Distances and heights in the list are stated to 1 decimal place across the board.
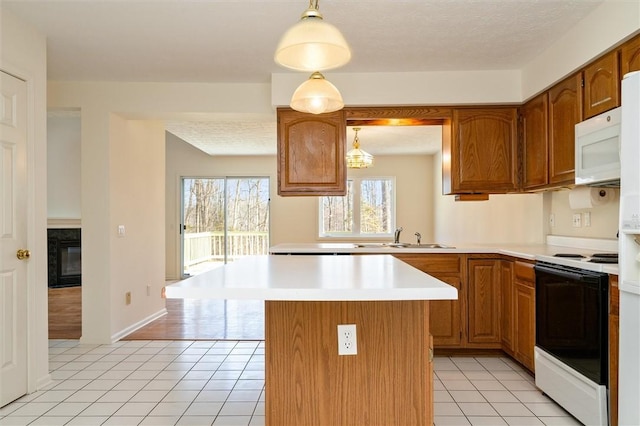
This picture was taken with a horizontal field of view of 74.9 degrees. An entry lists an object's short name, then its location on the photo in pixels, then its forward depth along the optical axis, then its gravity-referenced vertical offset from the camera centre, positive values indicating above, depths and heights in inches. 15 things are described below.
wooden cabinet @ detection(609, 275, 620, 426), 77.4 -24.8
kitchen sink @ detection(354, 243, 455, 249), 151.9 -12.5
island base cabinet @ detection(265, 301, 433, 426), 67.3 -25.0
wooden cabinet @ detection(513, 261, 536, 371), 111.0 -28.1
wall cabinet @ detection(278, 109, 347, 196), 142.6 +20.6
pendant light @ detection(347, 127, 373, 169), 198.5 +25.3
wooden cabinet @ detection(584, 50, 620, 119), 93.5 +29.6
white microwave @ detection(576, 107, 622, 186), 87.9 +13.8
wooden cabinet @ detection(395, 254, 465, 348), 133.0 -29.8
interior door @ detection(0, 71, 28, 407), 97.4 -6.0
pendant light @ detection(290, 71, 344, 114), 81.5 +22.9
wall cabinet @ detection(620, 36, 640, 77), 86.9 +33.0
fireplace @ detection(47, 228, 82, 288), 273.3 -29.5
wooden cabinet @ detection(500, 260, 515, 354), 124.3 -29.2
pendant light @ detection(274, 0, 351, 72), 60.6 +25.7
